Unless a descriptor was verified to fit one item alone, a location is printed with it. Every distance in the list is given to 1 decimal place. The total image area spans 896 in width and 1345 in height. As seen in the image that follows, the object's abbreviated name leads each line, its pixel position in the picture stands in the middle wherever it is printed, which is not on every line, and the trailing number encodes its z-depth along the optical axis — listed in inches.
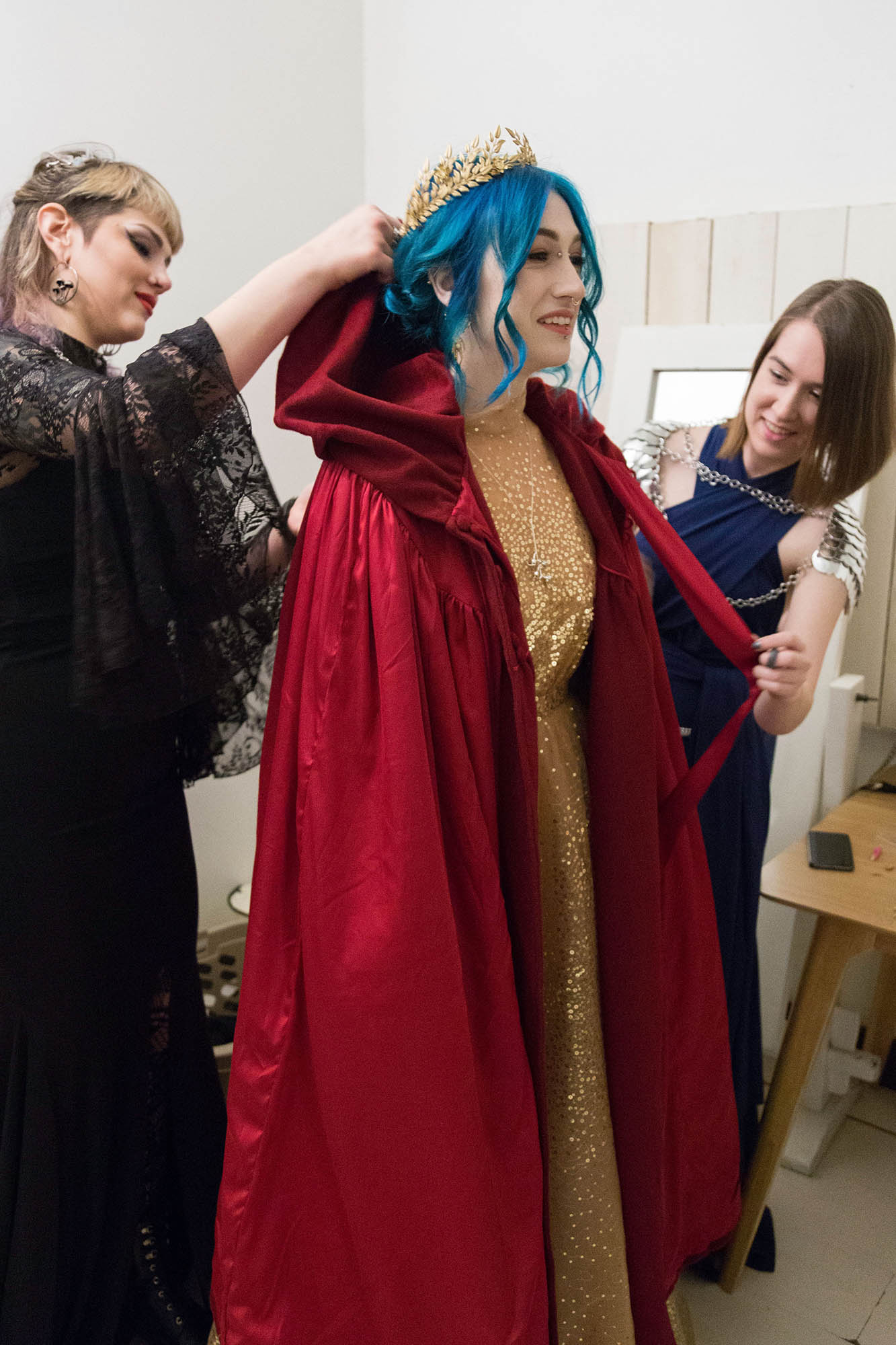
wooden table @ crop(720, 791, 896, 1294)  53.9
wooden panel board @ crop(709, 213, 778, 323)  69.7
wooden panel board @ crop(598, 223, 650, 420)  75.0
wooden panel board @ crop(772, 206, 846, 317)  66.7
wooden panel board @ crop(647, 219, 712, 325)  72.3
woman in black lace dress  35.3
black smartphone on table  58.3
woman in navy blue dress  52.4
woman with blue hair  32.5
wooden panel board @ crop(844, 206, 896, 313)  64.7
